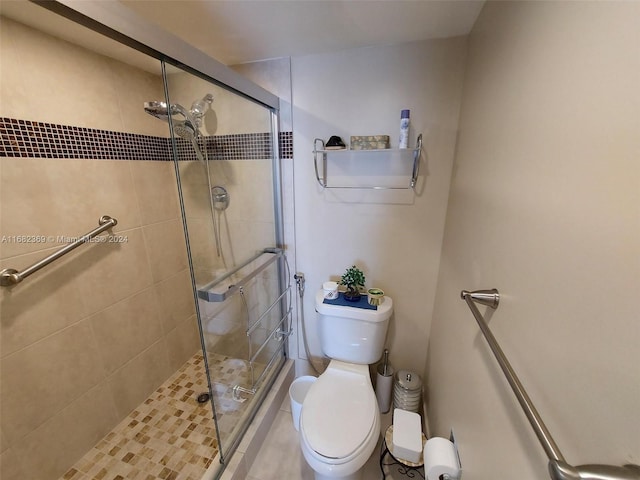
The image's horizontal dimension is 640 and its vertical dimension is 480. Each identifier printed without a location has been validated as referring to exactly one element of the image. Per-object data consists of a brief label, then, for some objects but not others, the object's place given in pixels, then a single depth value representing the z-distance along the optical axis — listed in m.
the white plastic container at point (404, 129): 1.27
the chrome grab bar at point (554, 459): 0.31
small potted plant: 1.51
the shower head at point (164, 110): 0.94
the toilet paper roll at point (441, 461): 0.92
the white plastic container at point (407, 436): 1.19
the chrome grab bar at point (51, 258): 1.06
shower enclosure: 1.08
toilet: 1.05
